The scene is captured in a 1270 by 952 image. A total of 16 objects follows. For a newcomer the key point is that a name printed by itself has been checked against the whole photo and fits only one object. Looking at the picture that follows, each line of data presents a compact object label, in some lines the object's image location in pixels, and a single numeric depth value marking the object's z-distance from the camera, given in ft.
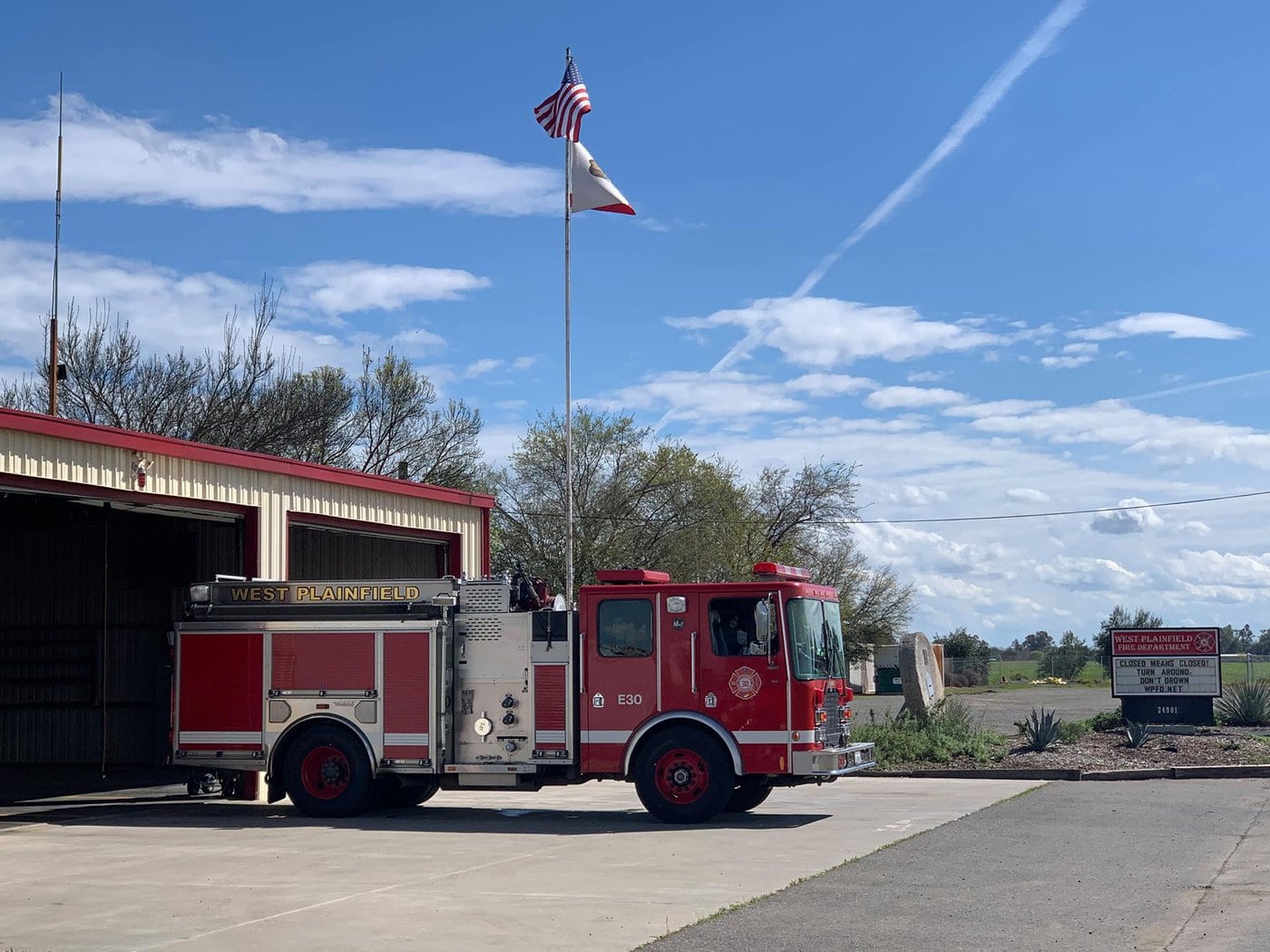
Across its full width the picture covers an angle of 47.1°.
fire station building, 63.16
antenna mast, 73.96
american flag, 88.69
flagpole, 87.76
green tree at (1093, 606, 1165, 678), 202.99
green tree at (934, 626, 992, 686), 223.51
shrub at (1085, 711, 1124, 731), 86.28
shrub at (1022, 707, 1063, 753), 73.77
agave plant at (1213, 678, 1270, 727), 86.17
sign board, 83.92
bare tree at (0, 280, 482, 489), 137.18
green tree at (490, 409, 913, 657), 143.23
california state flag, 89.25
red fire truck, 50.67
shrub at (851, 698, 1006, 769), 72.43
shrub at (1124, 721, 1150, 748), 75.51
